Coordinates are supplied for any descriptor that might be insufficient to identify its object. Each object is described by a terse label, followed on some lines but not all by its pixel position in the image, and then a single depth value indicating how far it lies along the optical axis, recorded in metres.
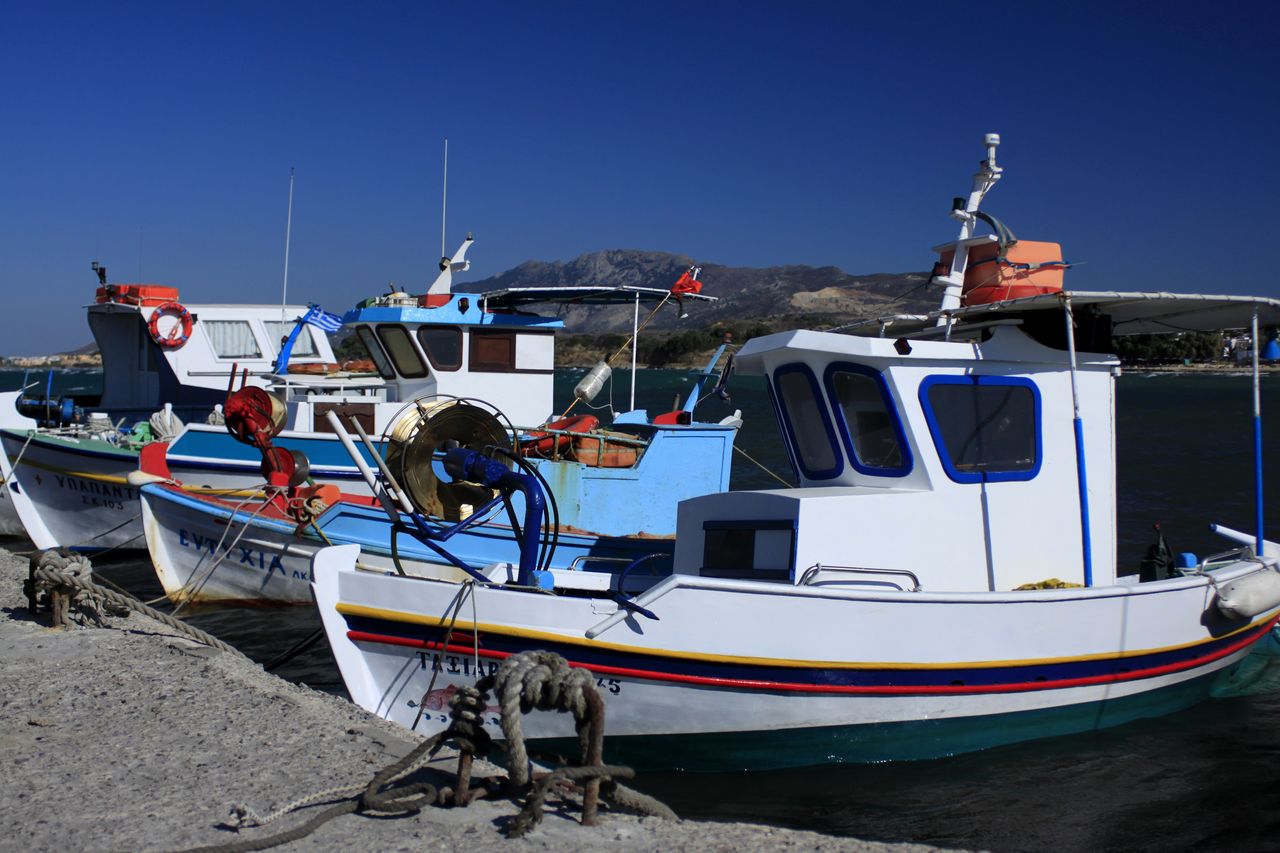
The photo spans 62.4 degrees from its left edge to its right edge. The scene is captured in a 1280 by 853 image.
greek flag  16.81
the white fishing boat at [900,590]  6.55
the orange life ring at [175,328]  17.89
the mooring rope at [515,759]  4.59
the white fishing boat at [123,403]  15.08
